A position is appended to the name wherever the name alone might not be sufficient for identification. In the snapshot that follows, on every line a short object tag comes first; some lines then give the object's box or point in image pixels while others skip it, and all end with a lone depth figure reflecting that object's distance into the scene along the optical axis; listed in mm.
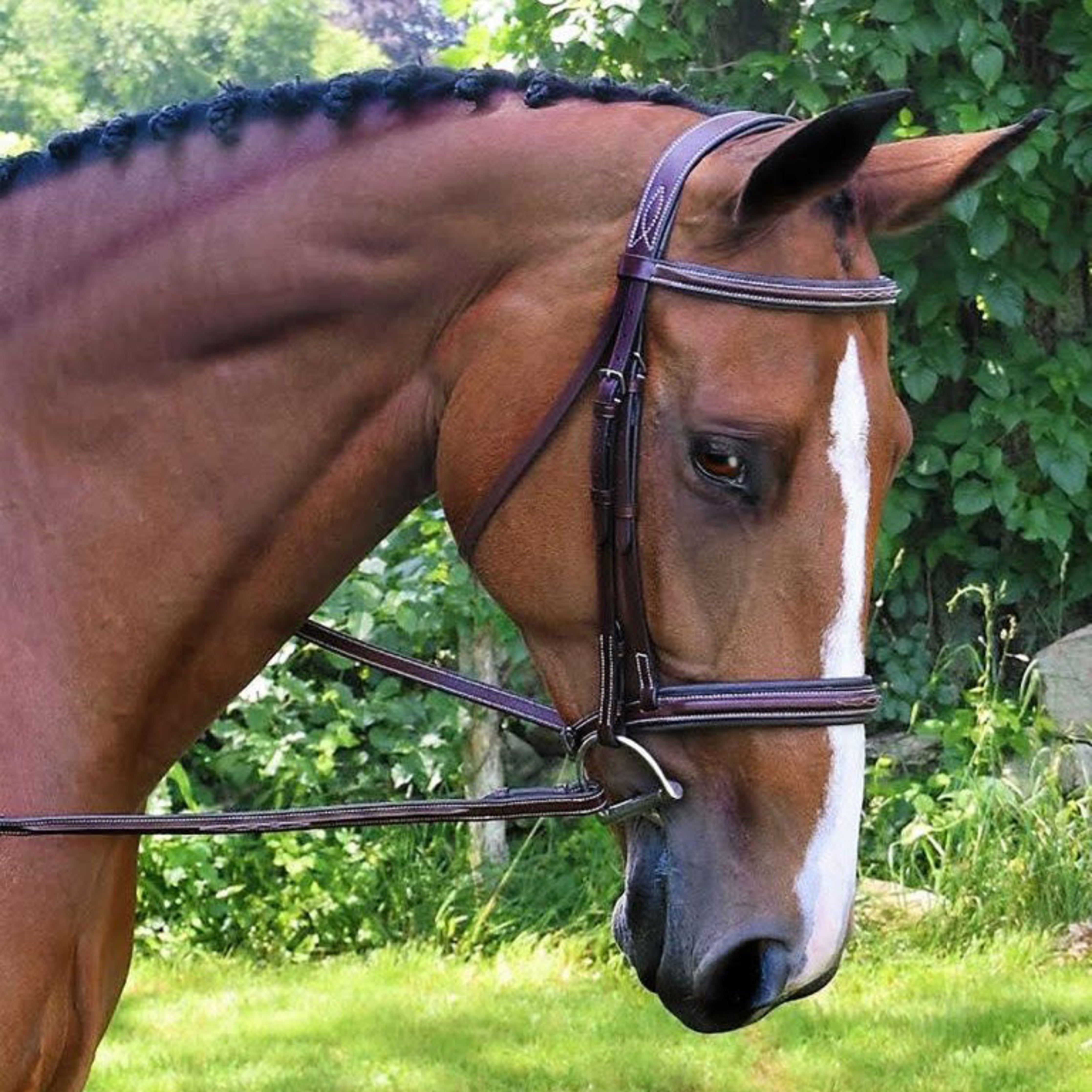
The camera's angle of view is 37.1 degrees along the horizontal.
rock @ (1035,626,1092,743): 5816
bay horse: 1814
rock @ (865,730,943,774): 6117
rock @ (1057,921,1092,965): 5246
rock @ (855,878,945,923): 5449
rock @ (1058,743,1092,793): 5727
